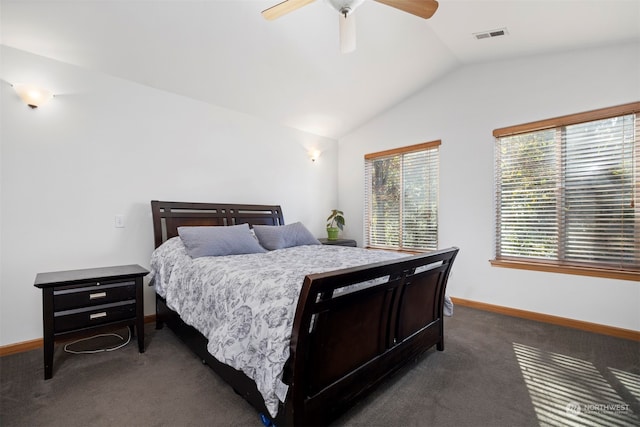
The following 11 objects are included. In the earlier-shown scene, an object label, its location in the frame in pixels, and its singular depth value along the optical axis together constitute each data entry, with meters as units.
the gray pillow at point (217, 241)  2.64
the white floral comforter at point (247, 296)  1.41
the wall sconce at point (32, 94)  2.38
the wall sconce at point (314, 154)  4.72
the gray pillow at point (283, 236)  3.28
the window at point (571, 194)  2.77
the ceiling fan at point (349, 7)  1.92
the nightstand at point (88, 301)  2.09
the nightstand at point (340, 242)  4.41
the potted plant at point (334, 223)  4.68
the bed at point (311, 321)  1.37
